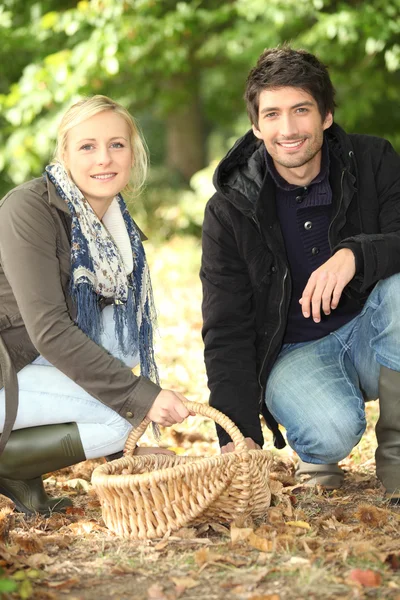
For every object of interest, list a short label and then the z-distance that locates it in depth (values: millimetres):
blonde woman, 5912
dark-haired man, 6720
